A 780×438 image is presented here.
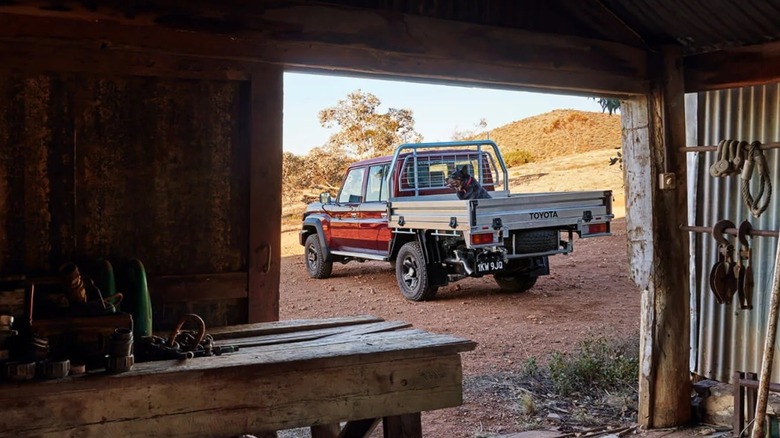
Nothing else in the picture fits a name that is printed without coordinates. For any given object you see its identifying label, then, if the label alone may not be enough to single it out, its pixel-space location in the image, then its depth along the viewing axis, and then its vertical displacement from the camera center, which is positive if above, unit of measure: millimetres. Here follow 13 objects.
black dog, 8461 +425
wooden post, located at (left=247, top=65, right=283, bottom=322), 3287 +138
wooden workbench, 2141 -592
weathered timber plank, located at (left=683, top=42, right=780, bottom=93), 3892 +892
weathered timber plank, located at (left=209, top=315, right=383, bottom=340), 2994 -494
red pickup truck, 7762 -43
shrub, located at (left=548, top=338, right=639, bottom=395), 5129 -1180
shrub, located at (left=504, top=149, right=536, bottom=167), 27386 +2440
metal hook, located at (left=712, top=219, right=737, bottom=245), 3831 -67
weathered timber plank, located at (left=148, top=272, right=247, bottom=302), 3137 -318
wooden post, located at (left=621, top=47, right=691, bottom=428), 4219 -216
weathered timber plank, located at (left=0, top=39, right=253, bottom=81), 2822 +692
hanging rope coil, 3582 +285
